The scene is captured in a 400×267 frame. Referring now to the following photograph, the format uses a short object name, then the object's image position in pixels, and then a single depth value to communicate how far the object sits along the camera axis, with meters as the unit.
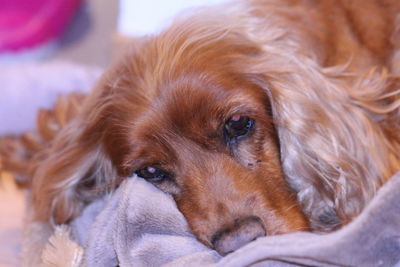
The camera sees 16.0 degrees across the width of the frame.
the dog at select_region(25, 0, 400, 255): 0.84
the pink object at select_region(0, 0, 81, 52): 1.39
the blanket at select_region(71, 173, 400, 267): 0.77
